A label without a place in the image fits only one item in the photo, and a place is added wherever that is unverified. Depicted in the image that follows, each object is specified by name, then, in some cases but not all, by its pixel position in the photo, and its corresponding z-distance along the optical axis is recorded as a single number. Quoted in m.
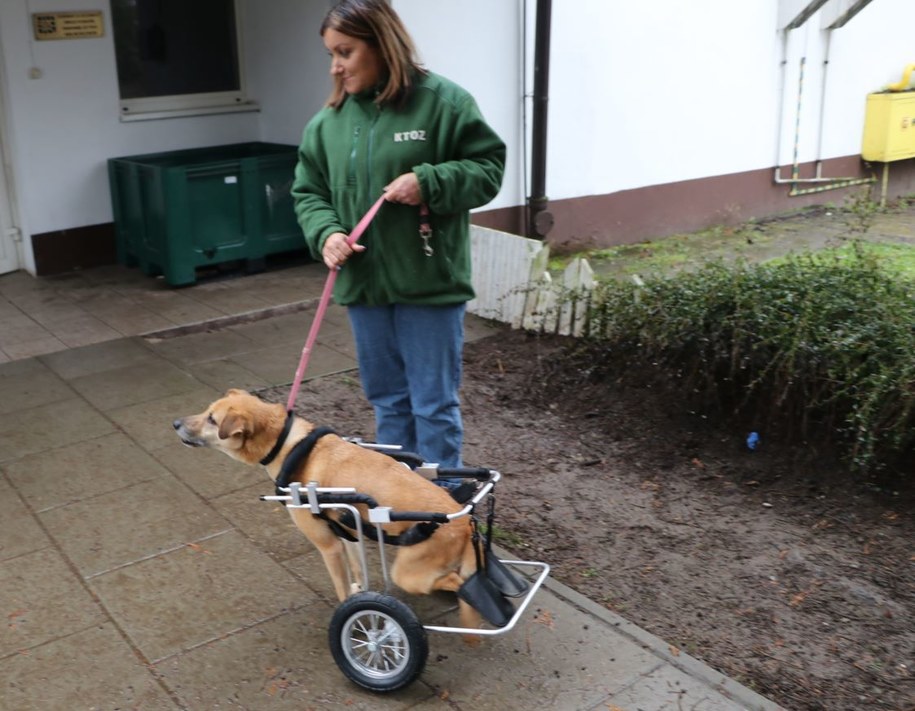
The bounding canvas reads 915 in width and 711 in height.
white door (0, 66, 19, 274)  8.19
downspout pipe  8.15
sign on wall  7.81
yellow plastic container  11.46
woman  3.37
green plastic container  7.68
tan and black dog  3.04
